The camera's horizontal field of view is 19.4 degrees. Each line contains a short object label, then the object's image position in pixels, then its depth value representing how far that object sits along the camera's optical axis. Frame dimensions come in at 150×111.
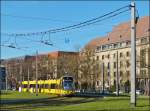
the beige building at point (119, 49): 126.62
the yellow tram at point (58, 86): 68.62
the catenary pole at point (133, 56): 29.70
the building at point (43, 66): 118.29
